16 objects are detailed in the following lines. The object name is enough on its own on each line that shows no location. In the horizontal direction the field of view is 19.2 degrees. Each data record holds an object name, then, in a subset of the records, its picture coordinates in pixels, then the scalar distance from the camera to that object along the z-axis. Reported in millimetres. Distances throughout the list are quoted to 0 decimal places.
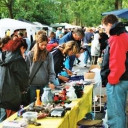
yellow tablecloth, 4344
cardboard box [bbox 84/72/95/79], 7199
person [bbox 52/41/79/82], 6250
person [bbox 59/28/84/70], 7826
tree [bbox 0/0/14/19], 26197
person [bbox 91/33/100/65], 15700
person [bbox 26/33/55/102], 5980
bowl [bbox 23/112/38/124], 4293
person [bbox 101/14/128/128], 5152
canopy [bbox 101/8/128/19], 13000
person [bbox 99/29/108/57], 15125
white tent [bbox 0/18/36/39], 18881
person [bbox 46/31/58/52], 15252
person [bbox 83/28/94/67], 16558
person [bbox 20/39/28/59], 5375
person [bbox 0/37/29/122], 5285
